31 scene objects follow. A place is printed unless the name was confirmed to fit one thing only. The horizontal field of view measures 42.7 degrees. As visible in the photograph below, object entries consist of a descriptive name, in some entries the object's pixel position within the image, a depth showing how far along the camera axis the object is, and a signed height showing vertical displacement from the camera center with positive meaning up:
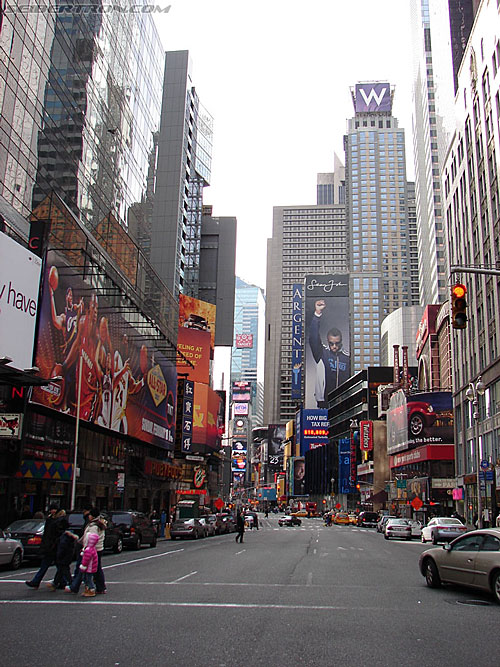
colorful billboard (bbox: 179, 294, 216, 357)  95.31 +24.88
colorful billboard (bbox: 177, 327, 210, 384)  93.19 +18.96
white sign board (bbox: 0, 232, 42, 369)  26.97 +7.72
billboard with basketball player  32.66 +7.36
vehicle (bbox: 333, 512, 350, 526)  75.94 -3.64
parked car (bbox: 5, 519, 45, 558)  19.45 -1.66
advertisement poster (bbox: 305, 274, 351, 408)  189.88 +42.66
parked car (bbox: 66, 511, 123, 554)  21.89 -1.77
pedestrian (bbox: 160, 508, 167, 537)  40.55 -2.68
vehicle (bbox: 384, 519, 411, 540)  41.60 -2.61
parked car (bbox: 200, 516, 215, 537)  41.28 -2.70
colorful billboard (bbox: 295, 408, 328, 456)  167.00 +15.03
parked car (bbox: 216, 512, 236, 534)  47.31 -2.87
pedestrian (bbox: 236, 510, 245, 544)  32.03 -1.94
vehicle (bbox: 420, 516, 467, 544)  32.31 -1.94
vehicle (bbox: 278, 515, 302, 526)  68.44 -3.66
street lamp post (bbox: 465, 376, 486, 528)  35.88 +4.50
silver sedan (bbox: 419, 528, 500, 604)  11.59 -1.35
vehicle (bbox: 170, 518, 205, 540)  37.62 -2.64
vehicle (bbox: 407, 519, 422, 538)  43.61 -3.18
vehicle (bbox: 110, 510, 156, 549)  26.89 -1.90
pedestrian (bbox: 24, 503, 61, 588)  13.11 -1.25
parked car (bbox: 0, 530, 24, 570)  17.28 -1.98
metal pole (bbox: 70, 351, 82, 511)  29.09 +3.45
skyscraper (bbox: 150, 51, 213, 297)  95.88 +47.51
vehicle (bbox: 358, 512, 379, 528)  66.19 -3.15
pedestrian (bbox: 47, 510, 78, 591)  12.62 -1.51
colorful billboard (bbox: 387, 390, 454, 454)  76.56 +8.49
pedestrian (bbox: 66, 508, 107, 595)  12.30 -1.38
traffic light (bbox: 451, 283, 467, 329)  12.53 +3.56
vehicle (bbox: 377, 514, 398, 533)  52.26 -2.90
